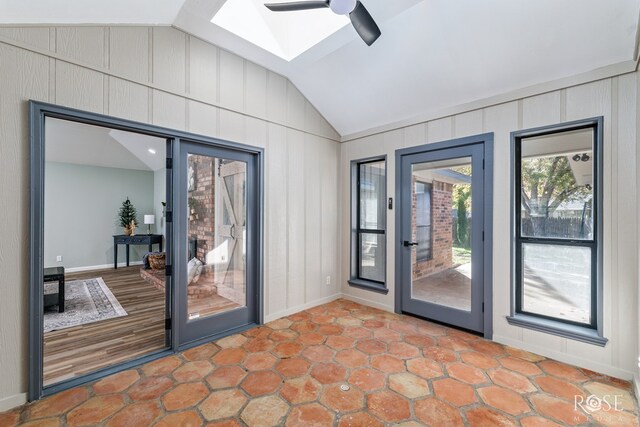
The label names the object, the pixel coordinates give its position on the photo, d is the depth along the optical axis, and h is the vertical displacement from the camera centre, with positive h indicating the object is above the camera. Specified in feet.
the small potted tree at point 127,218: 23.93 -0.44
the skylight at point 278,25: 9.04 +6.29
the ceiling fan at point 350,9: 6.24 +4.72
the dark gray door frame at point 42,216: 6.73 -0.09
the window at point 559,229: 8.37 -0.47
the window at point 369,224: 13.46 -0.52
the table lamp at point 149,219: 24.76 -0.54
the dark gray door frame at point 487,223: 9.91 -0.34
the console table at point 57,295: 12.66 -3.74
